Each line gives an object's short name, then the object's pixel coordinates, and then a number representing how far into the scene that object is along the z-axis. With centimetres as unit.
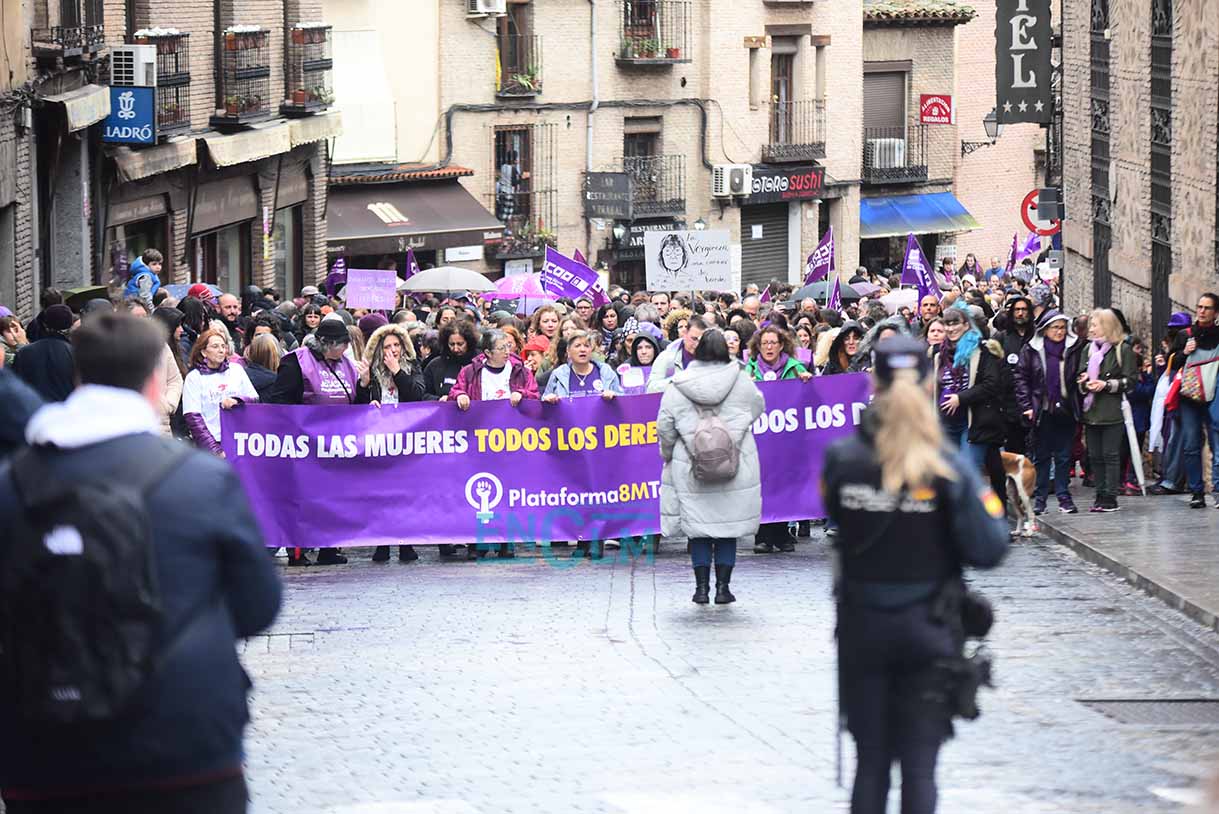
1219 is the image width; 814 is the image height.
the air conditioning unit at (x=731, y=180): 4853
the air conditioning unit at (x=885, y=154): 5366
